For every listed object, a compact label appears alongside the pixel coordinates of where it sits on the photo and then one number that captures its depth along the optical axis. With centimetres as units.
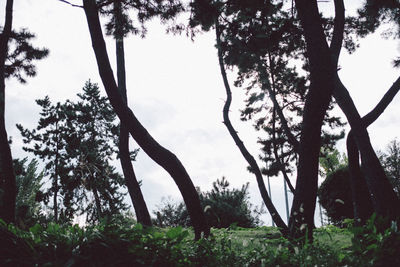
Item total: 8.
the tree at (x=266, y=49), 661
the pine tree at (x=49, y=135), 2684
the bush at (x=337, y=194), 1481
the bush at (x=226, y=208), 1448
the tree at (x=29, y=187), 1656
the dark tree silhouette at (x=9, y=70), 907
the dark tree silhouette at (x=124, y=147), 742
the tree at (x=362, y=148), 699
